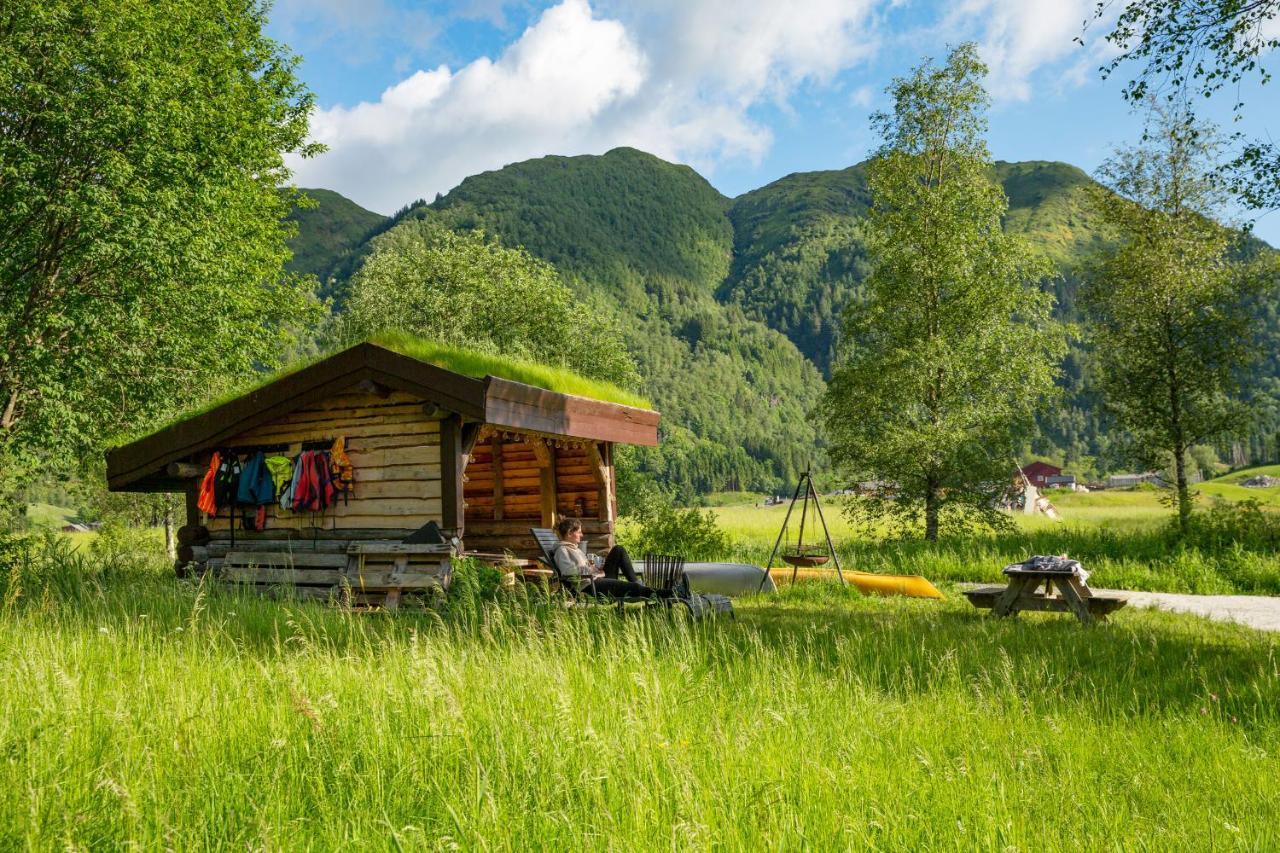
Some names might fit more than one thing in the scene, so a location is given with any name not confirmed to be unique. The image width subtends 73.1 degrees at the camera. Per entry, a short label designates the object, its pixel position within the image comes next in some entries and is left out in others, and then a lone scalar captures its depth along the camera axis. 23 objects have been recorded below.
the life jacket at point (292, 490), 12.39
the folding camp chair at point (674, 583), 10.11
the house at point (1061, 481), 122.16
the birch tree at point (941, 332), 20.53
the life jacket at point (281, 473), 12.71
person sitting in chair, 10.09
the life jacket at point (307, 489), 12.34
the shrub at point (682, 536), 19.81
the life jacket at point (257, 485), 12.73
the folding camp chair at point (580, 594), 9.81
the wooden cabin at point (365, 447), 11.36
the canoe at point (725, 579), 14.44
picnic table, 10.06
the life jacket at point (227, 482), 13.04
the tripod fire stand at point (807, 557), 14.13
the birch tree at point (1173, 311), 20.16
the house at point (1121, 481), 132.75
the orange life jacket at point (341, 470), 12.32
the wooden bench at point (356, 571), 11.26
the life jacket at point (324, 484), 12.29
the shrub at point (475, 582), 10.08
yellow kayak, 13.84
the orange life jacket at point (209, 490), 13.15
